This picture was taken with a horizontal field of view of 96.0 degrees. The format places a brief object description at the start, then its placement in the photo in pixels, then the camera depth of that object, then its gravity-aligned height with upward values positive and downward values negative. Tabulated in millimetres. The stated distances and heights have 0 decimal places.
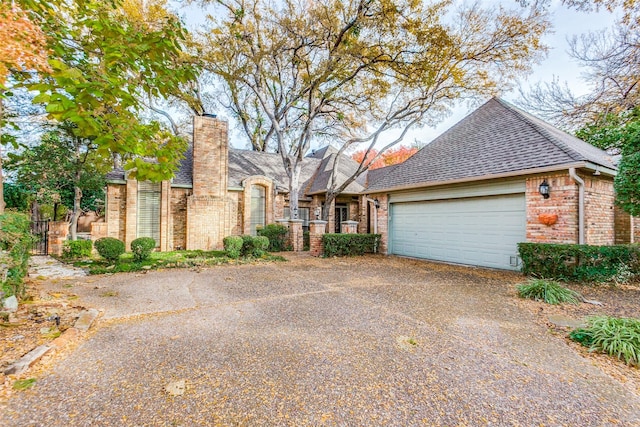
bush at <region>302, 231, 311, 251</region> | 13506 -1300
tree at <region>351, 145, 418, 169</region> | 28150 +5877
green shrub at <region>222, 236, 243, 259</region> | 9688 -1065
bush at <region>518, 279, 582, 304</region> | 4965 -1382
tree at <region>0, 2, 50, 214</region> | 2518 +1555
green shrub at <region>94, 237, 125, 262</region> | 8117 -969
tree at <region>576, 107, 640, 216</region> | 5973 +813
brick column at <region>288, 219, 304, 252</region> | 12719 -906
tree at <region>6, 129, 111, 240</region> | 11484 +1864
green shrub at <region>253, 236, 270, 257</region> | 10094 -1046
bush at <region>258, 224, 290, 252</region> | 12547 -911
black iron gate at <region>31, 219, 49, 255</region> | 11345 -847
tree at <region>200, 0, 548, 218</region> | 10461 +6505
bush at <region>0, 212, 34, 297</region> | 3658 -540
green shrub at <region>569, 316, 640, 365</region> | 3025 -1377
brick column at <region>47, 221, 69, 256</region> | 10664 -794
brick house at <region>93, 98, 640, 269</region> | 6988 +619
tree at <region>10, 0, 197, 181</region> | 2787 +1559
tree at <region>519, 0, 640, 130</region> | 7906 +4844
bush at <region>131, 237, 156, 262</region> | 8533 -1024
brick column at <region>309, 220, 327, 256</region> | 10884 -849
